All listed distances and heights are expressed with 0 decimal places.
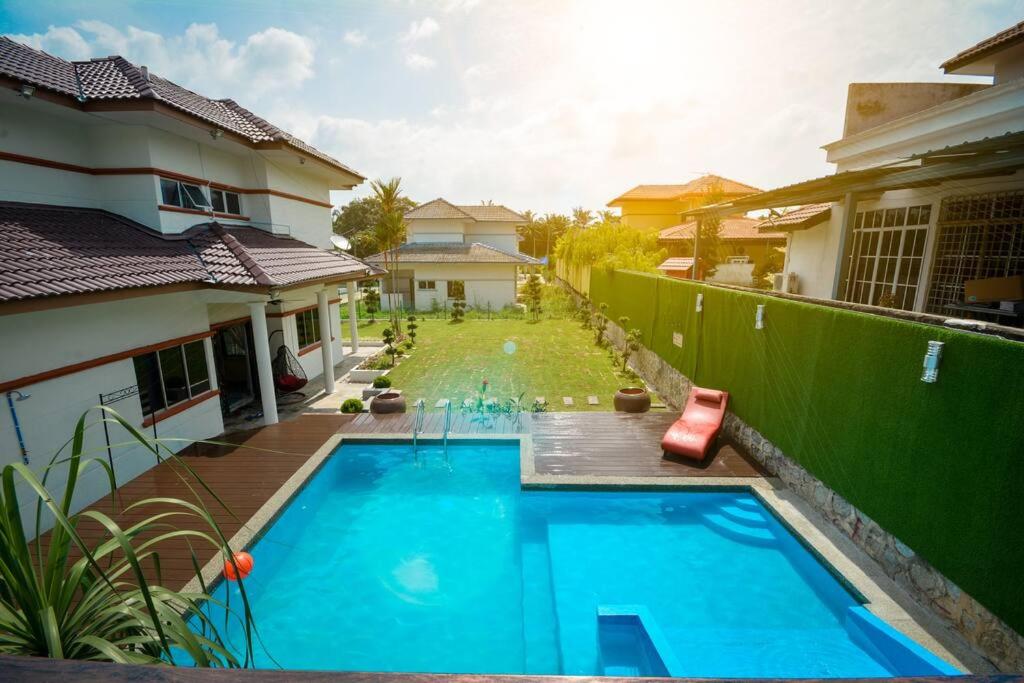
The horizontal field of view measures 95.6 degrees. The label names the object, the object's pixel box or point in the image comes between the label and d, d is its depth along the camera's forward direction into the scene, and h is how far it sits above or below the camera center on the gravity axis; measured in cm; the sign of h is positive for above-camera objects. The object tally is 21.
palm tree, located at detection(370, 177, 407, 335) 2138 +176
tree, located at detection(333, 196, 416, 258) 6606 +550
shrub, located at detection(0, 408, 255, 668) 186 -158
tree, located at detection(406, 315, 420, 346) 2041 -323
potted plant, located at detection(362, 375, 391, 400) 1337 -381
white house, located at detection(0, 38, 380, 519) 693 -5
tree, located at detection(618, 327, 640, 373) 1592 -314
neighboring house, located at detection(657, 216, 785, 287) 2662 +35
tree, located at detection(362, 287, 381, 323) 2883 -283
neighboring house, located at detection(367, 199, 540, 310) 3081 -73
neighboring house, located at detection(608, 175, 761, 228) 4641 +532
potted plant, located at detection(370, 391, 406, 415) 1173 -374
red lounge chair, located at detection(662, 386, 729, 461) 898 -347
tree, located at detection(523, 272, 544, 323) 2774 -259
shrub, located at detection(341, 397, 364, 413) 1191 -383
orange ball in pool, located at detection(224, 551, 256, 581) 626 -413
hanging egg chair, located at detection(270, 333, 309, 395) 1270 -329
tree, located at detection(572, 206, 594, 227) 7431 +622
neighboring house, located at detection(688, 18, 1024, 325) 890 +128
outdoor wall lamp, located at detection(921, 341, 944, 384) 523 -120
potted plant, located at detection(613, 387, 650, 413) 1160 -363
